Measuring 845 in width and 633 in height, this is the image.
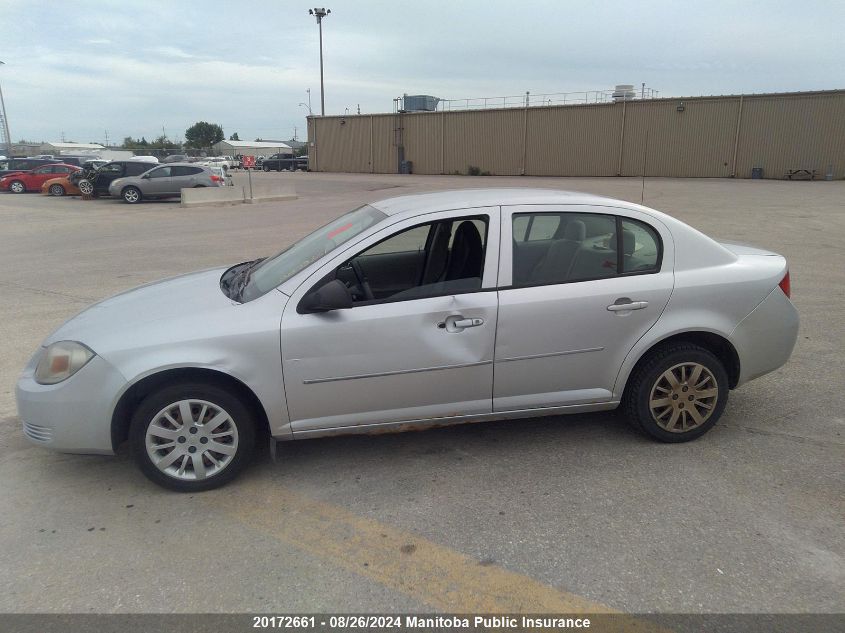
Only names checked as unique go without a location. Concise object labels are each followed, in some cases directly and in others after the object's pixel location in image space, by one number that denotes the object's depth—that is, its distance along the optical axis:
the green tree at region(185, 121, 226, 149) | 131.57
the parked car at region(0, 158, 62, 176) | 31.19
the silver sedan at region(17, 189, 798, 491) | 3.36
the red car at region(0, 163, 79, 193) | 29.44
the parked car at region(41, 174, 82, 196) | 26.73
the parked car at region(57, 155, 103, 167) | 36.72
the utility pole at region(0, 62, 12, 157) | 60.39
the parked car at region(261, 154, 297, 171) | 62.19
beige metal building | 36.03
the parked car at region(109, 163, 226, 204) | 23.75
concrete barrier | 21.59
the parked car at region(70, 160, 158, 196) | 24.75
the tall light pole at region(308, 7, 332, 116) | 59.50
